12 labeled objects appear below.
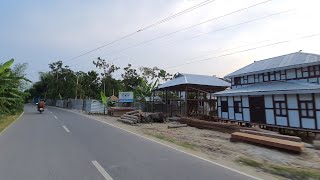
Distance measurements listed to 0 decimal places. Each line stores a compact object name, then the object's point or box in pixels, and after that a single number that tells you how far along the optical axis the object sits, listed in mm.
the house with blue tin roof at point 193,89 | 15467
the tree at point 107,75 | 33505
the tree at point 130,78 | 33936
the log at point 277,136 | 6827
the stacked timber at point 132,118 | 12642
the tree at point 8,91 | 11930
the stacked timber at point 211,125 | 9985
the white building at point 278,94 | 9626
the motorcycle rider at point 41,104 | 19268
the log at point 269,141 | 6003
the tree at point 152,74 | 33018
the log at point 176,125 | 11406
